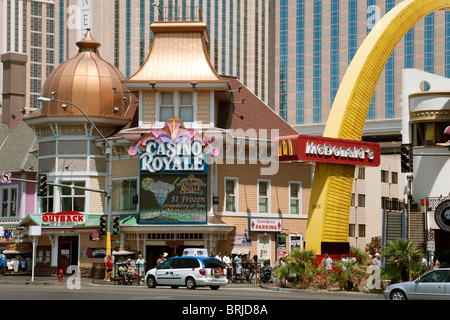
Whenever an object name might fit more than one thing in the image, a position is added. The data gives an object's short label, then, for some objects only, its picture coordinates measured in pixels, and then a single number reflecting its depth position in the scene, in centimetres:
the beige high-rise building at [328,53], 14700
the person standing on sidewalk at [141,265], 4409
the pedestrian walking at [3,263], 5428
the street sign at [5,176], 5266
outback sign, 5206
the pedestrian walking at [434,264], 3788
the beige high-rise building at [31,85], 19612
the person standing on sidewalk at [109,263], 4484
